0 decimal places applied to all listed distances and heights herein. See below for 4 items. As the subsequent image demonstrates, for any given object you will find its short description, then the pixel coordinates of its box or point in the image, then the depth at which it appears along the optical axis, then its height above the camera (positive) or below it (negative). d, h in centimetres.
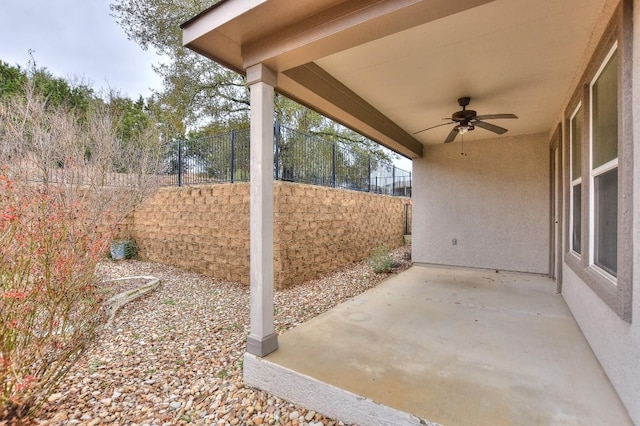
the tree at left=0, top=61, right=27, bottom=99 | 1252 +618
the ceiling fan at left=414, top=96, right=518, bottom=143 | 403 +125
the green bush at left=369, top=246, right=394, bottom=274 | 632 -114
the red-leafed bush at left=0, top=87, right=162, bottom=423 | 210 -34
